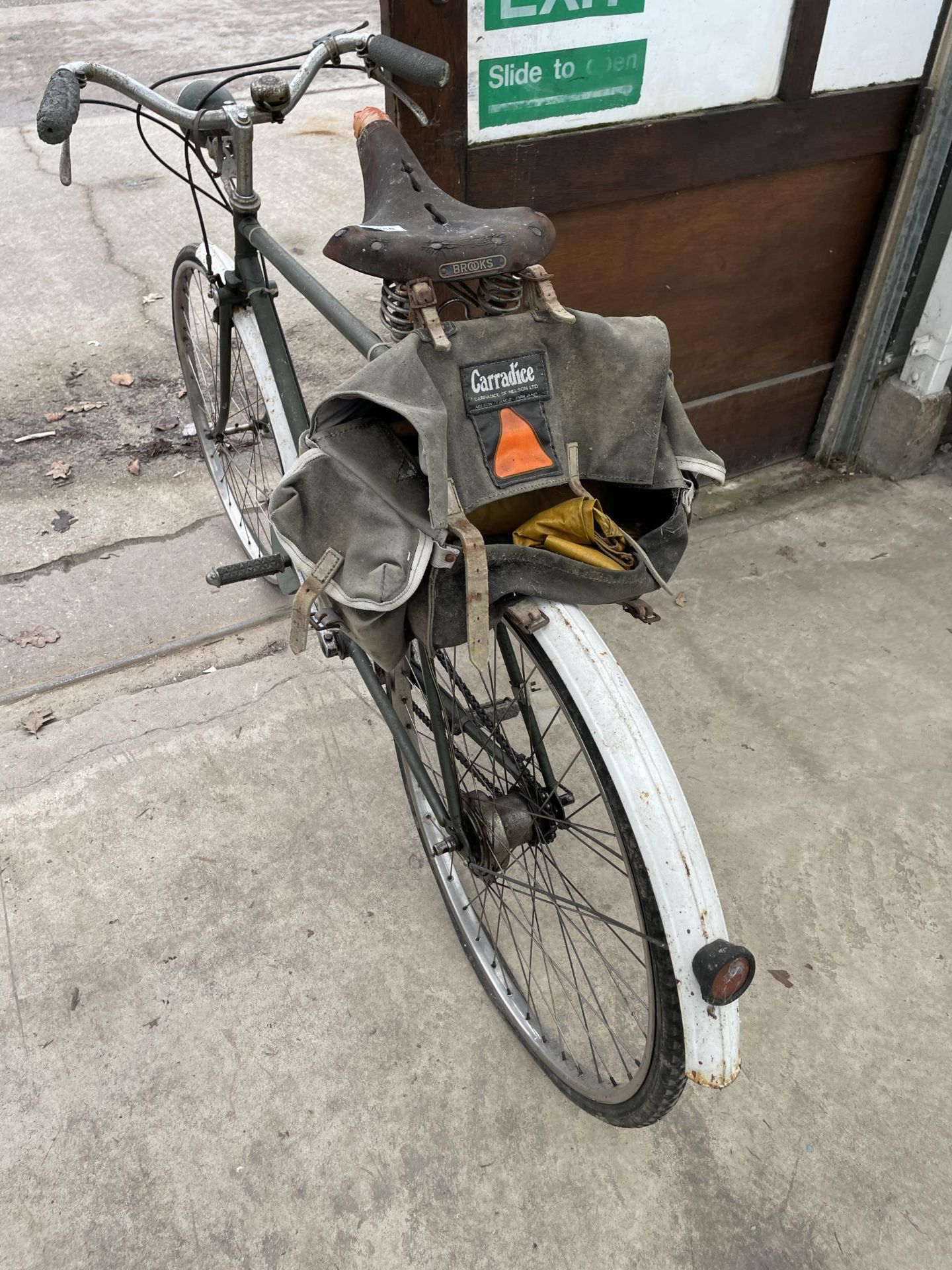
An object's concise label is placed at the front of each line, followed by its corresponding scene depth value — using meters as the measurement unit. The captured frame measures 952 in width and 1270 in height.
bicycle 1.31
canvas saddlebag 1.34
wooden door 2.43
